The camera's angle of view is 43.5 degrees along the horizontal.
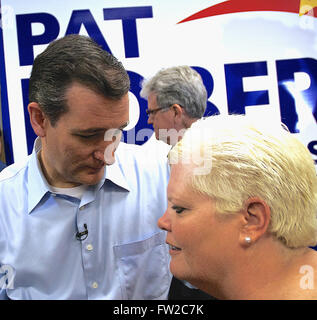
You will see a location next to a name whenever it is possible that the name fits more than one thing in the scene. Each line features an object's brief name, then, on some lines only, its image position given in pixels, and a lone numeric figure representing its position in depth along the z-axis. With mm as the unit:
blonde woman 1103
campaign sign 3211
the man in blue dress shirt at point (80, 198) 1394
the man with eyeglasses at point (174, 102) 2605
